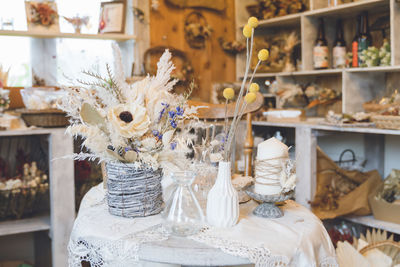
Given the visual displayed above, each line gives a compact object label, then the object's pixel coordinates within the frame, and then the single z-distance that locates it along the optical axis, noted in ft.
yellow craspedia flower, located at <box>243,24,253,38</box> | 3.87
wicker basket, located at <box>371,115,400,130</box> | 6.62
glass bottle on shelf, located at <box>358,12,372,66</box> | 8.32
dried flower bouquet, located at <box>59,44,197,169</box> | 3.96
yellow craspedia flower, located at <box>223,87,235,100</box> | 4.07
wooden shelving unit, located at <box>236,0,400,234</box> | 7.68
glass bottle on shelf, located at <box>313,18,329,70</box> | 8.99
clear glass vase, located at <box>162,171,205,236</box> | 3.68
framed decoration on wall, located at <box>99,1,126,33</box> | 9.21
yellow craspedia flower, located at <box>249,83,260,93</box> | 3.94
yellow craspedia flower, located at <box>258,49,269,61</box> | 3.84
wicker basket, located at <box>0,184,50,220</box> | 7.79
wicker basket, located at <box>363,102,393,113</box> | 7.39
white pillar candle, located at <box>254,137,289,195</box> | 4.18
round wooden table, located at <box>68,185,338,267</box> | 3.41
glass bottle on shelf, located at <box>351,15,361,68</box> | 8.38
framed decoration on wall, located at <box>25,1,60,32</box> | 8.39
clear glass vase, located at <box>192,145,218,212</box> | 4.43
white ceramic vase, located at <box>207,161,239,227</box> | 3.83
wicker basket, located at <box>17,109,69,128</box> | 7.51
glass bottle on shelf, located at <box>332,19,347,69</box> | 8.75
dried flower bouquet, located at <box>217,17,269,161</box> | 3.86
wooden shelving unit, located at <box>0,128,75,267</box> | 7.64
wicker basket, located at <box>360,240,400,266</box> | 5.70
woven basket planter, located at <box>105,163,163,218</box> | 4.09
